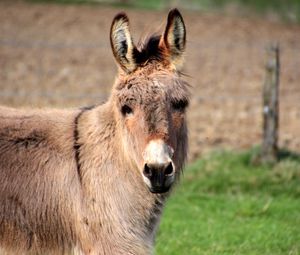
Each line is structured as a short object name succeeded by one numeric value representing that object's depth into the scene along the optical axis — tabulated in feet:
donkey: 31.17
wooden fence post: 63.87
